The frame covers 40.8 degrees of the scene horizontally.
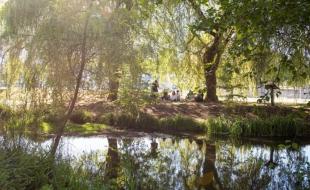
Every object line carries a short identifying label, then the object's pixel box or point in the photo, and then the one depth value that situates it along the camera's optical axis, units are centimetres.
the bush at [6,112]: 715
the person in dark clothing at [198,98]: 2014
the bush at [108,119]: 1539
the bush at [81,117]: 1572
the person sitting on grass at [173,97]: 2284
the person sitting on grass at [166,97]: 2257
